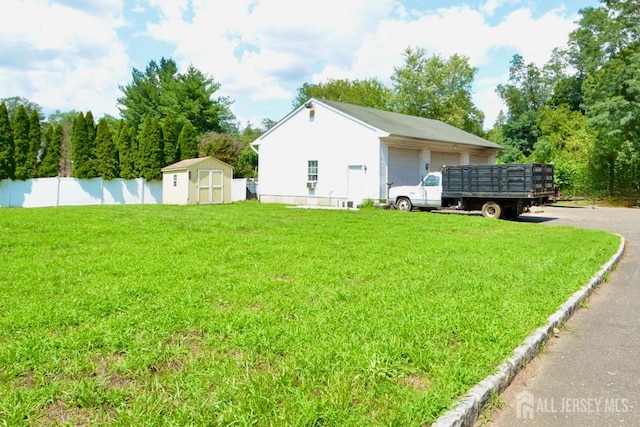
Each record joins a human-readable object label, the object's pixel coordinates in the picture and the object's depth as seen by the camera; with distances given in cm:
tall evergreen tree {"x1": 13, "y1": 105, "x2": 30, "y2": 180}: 2414
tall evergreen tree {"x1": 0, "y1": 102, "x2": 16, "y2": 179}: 2355
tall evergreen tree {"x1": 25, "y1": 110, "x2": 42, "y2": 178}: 2448
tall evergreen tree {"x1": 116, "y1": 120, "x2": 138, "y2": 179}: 2598
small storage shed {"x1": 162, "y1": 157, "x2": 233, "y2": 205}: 2186
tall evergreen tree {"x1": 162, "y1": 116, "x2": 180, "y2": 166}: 2750
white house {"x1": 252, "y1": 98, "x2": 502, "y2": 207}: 2084
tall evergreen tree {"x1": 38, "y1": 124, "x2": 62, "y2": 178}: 2494
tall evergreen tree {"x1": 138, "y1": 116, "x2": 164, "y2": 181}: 2614
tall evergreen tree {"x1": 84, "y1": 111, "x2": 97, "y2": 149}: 2565
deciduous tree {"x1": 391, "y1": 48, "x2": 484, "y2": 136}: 4772
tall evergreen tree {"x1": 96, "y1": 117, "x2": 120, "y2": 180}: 2542
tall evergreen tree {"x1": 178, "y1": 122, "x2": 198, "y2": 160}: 2834
